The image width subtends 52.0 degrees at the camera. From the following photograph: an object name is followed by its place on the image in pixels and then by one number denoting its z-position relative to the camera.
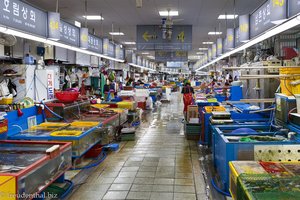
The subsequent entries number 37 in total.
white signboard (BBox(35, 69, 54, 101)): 10.02
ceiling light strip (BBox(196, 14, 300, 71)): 4.88
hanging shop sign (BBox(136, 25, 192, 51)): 12.09
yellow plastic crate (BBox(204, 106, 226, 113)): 7.03
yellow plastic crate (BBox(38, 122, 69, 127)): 6.02
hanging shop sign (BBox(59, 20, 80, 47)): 7.84
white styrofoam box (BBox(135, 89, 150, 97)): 15.25
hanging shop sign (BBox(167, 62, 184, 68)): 34.96
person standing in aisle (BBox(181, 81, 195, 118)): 12.72
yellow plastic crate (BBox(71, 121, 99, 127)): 6.10
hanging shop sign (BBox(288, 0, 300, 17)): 4.65
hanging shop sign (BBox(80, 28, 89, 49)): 9.02
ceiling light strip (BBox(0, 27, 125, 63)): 5.43
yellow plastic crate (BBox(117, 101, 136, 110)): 10.04
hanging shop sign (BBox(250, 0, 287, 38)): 5.14
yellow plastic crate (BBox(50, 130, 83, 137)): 5.07
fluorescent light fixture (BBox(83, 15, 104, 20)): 11.66
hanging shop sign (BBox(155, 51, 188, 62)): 17.50
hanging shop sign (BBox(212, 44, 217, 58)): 14.51
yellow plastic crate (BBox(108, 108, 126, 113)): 8.59
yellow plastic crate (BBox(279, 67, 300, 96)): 4.68
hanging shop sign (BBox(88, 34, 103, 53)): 9.96
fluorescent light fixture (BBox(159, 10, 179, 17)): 10.91
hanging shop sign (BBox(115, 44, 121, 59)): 13.25
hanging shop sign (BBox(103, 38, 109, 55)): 11.38
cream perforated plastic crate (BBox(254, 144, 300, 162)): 3.71
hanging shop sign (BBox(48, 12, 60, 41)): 6.98
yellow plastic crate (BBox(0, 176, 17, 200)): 2.85
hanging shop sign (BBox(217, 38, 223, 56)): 12.58
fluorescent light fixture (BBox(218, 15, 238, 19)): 11.77
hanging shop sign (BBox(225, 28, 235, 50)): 9.73
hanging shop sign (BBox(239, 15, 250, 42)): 7.50
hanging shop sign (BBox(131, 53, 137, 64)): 21.30
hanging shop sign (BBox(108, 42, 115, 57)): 12.19
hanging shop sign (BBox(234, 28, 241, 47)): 9.34
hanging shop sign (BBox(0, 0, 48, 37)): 5.35
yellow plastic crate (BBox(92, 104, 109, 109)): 8.78
